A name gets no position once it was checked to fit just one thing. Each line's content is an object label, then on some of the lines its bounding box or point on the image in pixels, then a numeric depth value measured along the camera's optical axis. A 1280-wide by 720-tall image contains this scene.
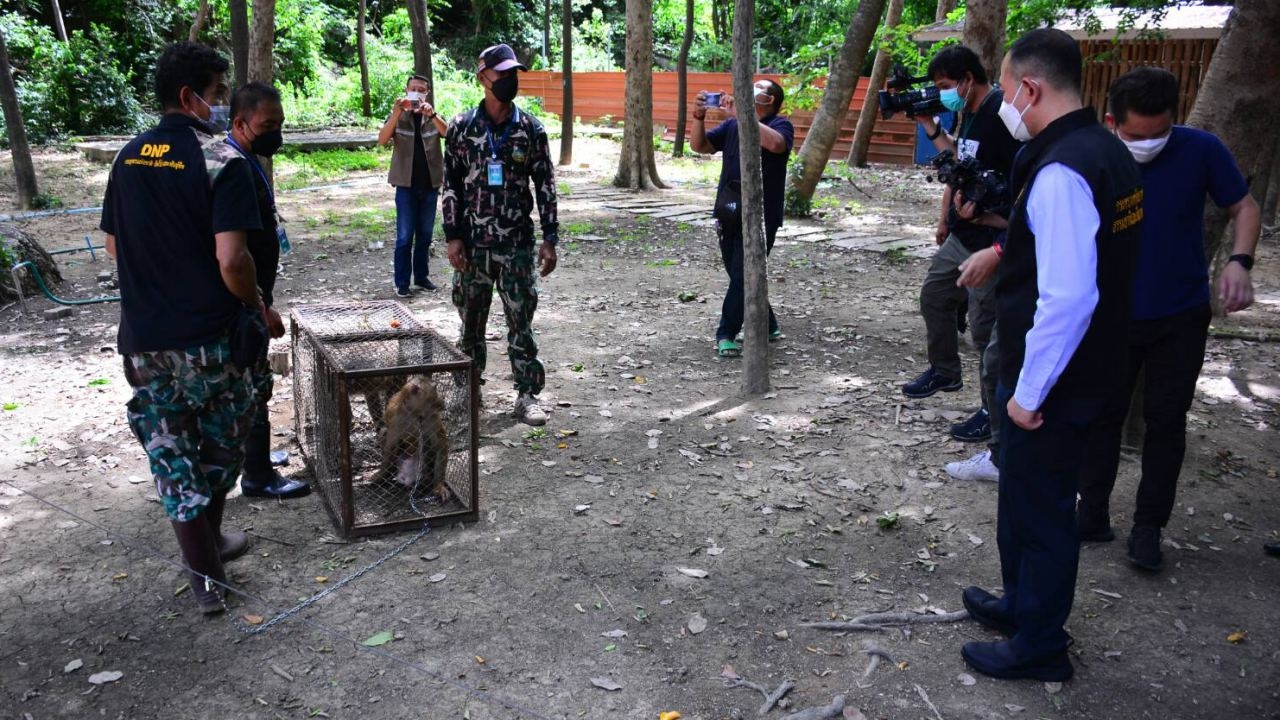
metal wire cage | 4.27
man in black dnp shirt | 3.46
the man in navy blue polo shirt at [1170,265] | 3.87
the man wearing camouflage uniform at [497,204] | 5.39
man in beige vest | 8.40
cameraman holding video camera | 4.91
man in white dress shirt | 2.78
